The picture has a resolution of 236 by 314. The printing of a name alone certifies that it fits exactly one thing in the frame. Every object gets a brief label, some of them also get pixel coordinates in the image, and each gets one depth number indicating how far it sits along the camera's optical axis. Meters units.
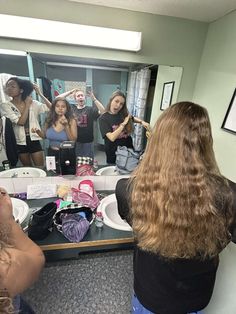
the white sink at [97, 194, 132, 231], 1.22
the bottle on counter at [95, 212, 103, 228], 1.22
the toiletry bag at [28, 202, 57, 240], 1.05
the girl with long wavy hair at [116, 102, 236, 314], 0.67
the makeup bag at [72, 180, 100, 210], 1.37
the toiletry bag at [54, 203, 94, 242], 1.08
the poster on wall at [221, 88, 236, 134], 1.07
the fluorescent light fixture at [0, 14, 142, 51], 1.03
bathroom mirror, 1.15
